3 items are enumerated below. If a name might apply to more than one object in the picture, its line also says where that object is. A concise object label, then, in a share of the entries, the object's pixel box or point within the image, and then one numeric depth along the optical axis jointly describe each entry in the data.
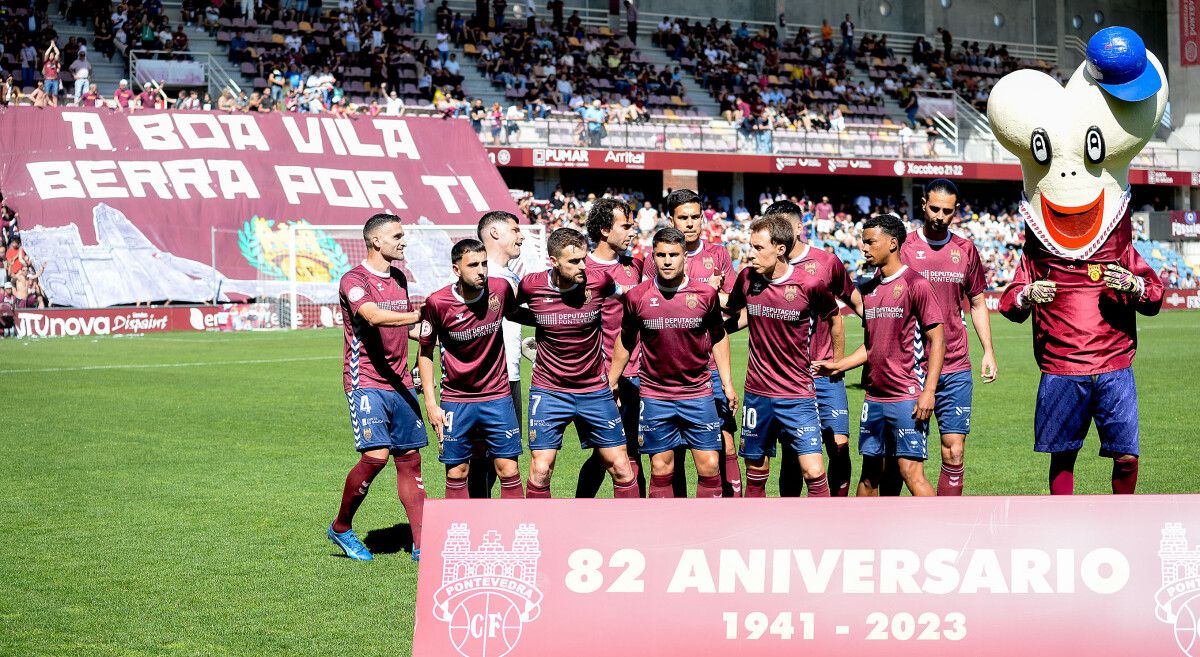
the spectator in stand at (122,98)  31.98
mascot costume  6.86
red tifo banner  29.83
